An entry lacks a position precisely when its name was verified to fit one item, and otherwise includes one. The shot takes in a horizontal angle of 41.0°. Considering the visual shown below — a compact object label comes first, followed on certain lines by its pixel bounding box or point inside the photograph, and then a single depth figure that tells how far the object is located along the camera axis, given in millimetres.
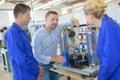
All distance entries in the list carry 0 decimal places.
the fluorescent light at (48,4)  7572
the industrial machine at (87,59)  1591
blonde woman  1126
